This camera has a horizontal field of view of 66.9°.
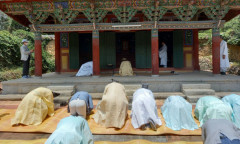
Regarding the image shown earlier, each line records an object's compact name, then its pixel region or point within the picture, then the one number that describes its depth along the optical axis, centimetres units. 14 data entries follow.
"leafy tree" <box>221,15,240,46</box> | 1740
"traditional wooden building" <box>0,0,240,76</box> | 812
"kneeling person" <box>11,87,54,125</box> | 506
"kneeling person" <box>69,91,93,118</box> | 439
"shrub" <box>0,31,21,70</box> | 1348
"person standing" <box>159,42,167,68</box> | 1129
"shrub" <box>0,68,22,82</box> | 1241
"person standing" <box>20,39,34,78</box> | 878
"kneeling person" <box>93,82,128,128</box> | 483
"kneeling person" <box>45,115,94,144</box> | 248
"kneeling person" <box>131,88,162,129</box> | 464
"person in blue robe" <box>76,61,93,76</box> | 981
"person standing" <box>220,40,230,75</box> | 880
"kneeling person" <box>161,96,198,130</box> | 469
